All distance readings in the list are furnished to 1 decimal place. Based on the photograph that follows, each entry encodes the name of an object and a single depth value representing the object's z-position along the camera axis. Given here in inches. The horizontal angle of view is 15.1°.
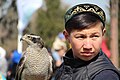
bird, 179.1
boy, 109.0
